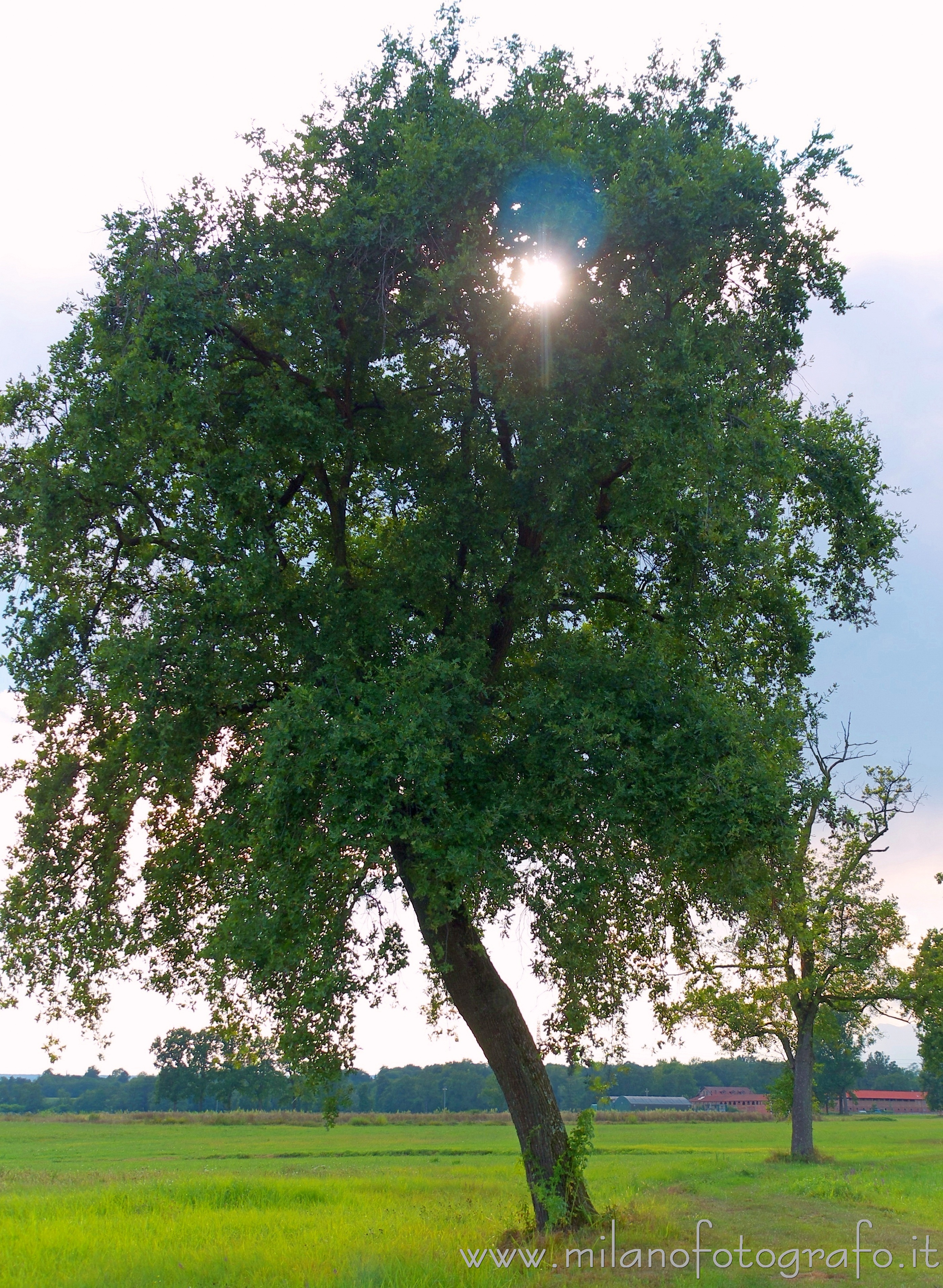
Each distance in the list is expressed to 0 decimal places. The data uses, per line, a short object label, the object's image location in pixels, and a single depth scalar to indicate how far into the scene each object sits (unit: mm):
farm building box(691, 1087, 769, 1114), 157625
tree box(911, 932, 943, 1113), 35062
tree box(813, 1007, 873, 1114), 112562
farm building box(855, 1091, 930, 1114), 156000
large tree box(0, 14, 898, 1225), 12875
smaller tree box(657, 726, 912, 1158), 33344
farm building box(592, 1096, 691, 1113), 146000
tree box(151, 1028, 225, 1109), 112938
